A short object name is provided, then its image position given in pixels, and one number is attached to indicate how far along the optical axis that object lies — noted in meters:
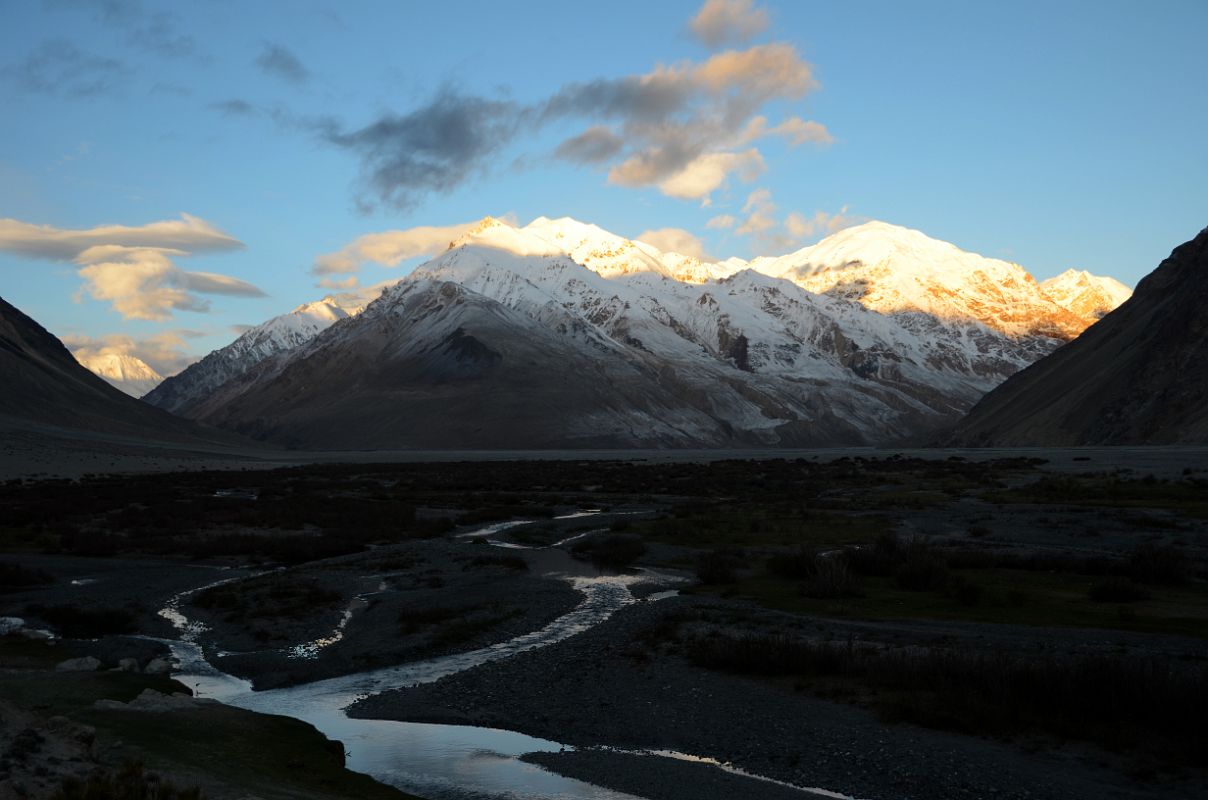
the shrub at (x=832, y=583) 28.22
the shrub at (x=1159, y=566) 27.95
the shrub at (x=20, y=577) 33.69
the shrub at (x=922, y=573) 28.85
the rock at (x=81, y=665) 20.96
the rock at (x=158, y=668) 21.91
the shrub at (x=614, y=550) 40.09
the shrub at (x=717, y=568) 32.38
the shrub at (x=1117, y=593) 25.64
